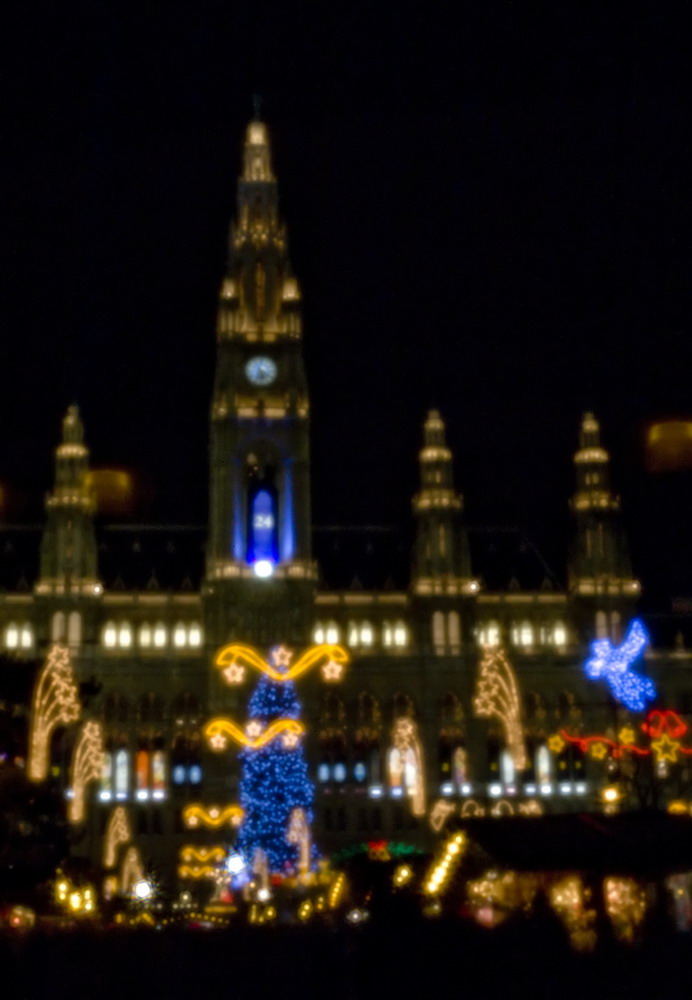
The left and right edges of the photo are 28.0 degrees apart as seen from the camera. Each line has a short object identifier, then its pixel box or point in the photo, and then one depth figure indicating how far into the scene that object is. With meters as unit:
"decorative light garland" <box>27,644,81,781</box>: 55.19
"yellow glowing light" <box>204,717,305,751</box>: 68.76
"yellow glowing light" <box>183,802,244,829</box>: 78.73
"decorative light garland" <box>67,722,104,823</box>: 74.81
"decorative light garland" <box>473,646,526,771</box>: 66.13
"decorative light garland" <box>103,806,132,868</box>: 80.19
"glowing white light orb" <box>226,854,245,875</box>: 70.88
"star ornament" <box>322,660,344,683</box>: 65.06
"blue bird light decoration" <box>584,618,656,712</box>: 59.62
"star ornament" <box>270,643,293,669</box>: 71.06
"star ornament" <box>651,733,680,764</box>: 58.38
